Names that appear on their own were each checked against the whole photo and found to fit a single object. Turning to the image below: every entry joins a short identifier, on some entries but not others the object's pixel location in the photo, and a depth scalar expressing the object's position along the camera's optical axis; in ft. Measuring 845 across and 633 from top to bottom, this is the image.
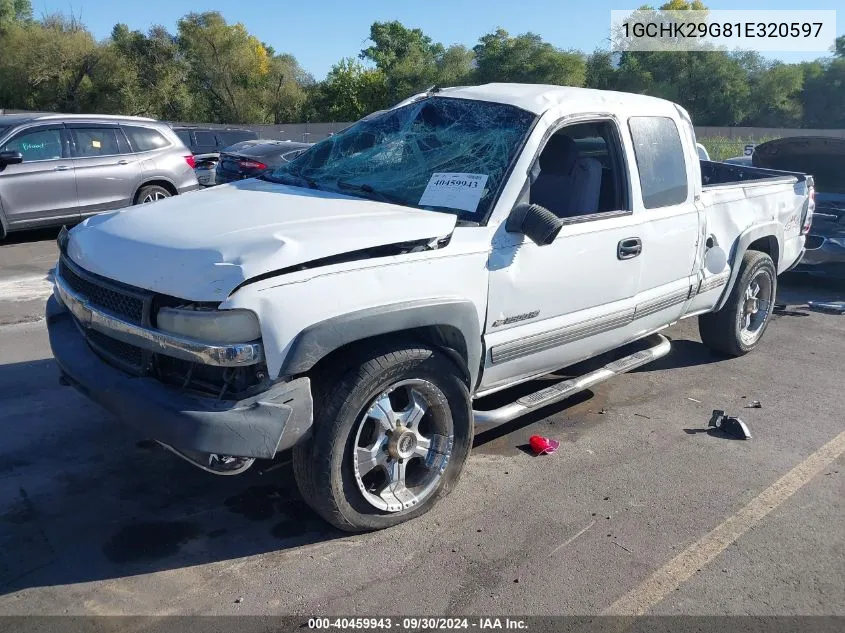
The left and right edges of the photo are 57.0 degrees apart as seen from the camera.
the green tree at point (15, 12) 174.64
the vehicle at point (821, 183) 27.48
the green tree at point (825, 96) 170.68
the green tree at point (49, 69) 151.53
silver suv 32.65
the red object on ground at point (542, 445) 14.71
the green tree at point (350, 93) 166.61
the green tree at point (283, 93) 177.68
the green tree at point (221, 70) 170.30
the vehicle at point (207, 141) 51.44
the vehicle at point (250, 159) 44.50
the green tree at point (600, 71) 156.04
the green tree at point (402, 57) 165.27
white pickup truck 9.94
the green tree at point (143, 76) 154.51
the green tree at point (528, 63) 142.92
